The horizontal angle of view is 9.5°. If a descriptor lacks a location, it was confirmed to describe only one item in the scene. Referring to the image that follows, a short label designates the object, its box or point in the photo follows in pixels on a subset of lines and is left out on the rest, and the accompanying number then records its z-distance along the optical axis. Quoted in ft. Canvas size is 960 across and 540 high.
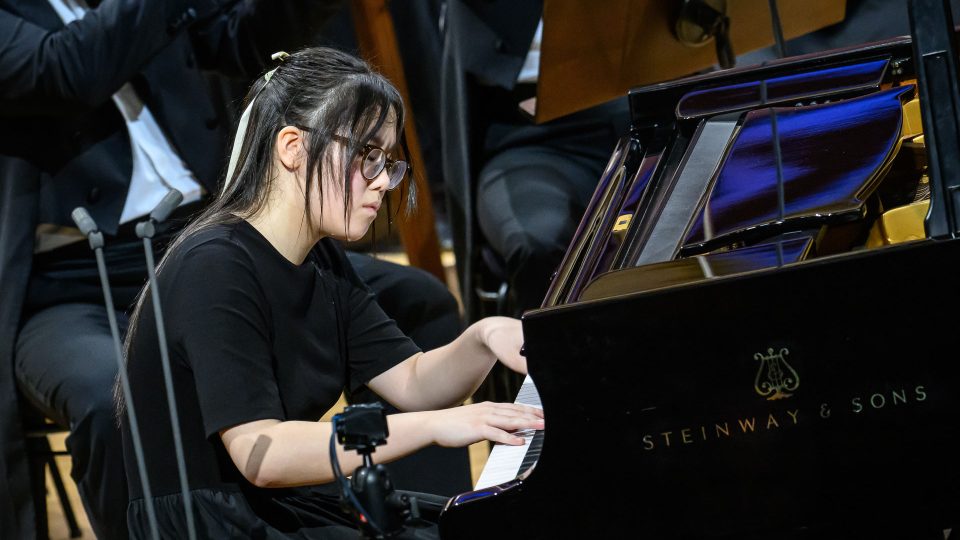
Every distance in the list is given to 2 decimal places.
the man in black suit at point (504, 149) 29.82
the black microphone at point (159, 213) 22.89
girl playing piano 23.42
